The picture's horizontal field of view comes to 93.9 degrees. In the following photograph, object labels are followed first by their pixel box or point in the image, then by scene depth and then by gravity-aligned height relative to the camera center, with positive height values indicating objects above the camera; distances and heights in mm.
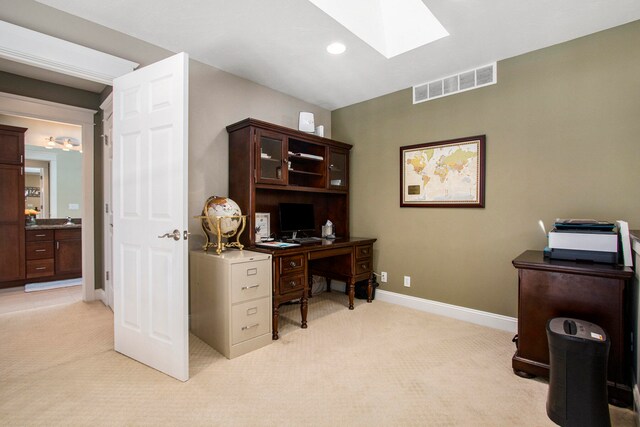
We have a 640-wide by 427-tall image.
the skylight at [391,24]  2430 +1608
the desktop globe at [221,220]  2559 -80
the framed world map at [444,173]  2977 +398
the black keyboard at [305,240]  3199 -322
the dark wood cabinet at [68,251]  4438 -614
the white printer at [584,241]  1937 -205
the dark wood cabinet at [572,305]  1766 -601
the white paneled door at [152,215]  1957 -34
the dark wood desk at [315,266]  2605 -591
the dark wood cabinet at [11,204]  3984 +89
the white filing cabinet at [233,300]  2275 -718
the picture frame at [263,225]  3211 -154
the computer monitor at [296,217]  3311 -77
